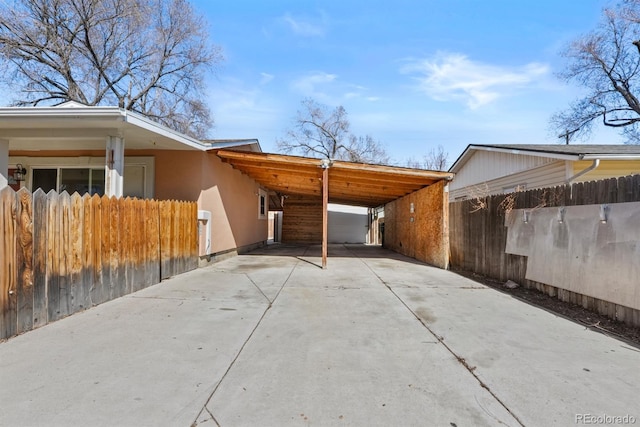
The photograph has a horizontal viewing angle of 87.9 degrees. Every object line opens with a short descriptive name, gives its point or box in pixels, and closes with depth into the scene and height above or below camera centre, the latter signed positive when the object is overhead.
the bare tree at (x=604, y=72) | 18.53 +9.08
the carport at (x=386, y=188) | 8.71 +1.11
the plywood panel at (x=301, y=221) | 20.11 -0.24
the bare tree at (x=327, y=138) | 33.28 +8.18
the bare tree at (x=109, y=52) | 16.56 +9.27
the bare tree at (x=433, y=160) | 38.78 +7.11
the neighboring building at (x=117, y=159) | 6.03 +1.37
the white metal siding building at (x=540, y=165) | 8.09 +1.57
